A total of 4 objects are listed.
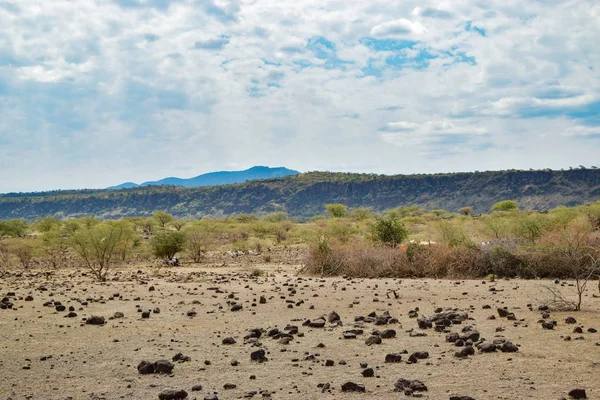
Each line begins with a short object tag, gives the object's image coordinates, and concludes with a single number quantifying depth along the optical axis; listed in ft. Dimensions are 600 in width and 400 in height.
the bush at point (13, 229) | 211.00
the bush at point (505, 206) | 256.01
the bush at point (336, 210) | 284.67
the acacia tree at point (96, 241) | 85.35
